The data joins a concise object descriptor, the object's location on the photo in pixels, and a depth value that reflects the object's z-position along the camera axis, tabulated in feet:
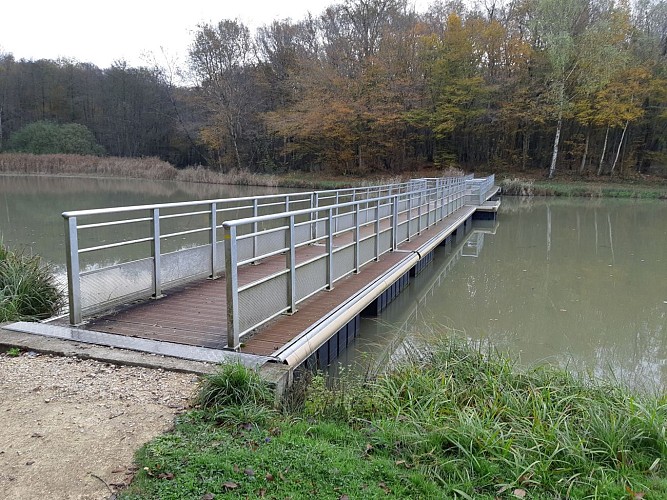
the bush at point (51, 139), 175.32
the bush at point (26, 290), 18.79
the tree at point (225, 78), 148.77
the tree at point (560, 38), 108.88
